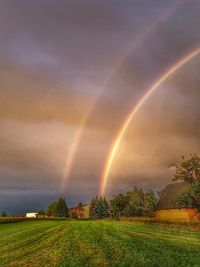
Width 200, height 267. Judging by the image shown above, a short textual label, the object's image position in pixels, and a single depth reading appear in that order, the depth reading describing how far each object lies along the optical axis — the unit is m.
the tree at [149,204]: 74.24
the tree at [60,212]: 112.87
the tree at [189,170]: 36.91
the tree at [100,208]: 95.53
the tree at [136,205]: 75.61
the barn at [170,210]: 51.82
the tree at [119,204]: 87.02
